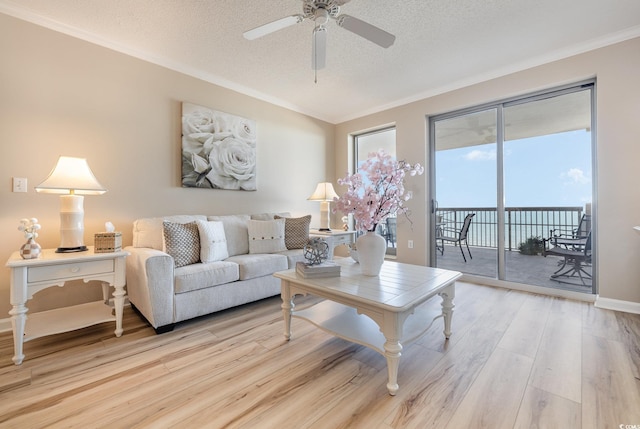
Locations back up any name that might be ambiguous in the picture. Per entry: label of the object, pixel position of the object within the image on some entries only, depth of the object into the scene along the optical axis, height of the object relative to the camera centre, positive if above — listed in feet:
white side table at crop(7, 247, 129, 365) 5.44 -1.45
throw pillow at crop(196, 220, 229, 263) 8.05 -0.79
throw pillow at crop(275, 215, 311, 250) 10.55 -0.65
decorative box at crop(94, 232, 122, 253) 6.55 -0.64
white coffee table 4.47 -1.60
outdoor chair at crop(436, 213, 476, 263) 12.45 -0.97
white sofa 6.64 -1.39
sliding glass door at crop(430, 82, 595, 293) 9.35 +1.08
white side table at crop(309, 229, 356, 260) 11.43 -0.93
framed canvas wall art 9.82 +2.54
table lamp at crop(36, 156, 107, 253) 6.29 +0.47
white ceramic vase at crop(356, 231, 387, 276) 5.96 -0.80
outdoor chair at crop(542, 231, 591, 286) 9.20 -1.51
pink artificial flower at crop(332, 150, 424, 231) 5.75 +0.48
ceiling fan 5.73 +4.15
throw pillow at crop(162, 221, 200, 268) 7.52 -0.75
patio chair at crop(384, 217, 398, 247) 13.96 -0.88
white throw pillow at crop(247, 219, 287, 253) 9.71 -0.75
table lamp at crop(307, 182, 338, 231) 12.88 +0.81
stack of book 5.89 -1.20
